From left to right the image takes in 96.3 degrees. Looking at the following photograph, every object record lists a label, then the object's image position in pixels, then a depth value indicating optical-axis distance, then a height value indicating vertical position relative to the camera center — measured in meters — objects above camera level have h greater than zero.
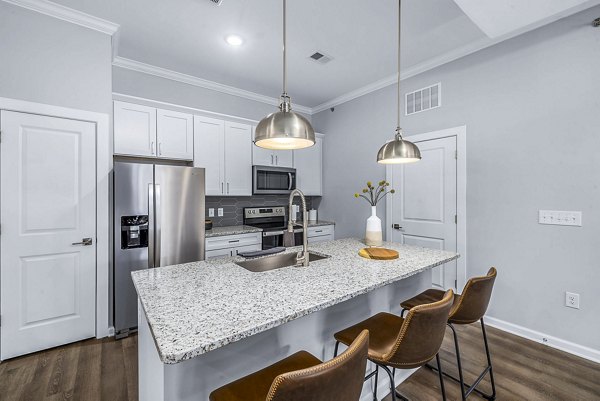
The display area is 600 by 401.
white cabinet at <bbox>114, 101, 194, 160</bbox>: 2.87 +0.78
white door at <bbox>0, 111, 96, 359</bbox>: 2.19 -0.27
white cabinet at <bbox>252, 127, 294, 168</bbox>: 3.89 +0.65
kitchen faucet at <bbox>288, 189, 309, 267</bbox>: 1.72 -0.30
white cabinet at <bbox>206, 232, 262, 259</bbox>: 3.13 -0.54
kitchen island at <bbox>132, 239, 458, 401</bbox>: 0.93 -0.43
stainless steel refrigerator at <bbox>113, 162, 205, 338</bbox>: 2.56 -0.23
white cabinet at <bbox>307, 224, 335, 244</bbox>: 4.19 -0.53
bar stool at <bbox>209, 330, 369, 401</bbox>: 0.69 -0.52
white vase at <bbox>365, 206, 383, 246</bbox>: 2.29 -0.27
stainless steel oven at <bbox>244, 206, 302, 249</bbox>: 3.64 -0.34
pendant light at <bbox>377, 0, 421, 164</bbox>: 1.91 +0.36
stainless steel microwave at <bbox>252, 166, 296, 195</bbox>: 3.83 +0.31
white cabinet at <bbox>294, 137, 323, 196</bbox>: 4.43 +0.54
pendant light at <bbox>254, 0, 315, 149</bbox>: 1.39 +0.39
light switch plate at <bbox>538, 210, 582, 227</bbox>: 2.27 -0.16
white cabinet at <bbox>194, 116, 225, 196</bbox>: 3.38 +0.64
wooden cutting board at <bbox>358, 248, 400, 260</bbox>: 1.88 -0.39
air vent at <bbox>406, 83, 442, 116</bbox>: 3.19 +1.25
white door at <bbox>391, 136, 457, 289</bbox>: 3.06 -0.01
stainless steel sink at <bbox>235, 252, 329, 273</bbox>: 1.87 -0.45
